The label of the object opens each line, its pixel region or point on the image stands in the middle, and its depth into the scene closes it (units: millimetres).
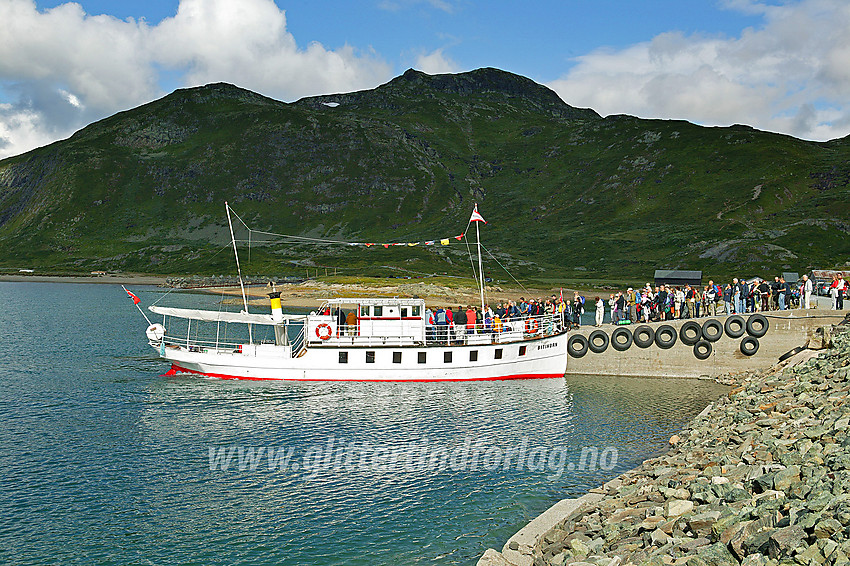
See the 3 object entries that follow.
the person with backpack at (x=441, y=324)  45119
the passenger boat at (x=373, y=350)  44062
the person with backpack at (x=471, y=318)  45603
